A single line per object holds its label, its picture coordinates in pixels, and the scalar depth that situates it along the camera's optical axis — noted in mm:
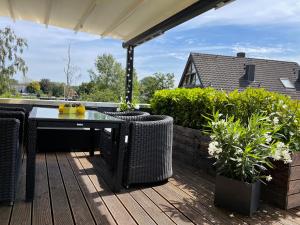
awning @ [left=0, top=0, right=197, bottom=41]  3427
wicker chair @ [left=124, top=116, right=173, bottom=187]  2351
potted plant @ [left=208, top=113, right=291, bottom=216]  2009
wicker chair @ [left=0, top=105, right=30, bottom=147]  3038
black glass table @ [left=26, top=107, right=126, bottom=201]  2018
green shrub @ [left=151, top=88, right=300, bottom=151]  2322
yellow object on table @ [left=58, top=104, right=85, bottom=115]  2698
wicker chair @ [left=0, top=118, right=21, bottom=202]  1845
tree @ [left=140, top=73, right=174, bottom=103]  14916
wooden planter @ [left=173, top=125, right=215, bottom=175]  3027
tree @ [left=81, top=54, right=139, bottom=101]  13627
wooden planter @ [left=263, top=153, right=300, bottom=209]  2122
